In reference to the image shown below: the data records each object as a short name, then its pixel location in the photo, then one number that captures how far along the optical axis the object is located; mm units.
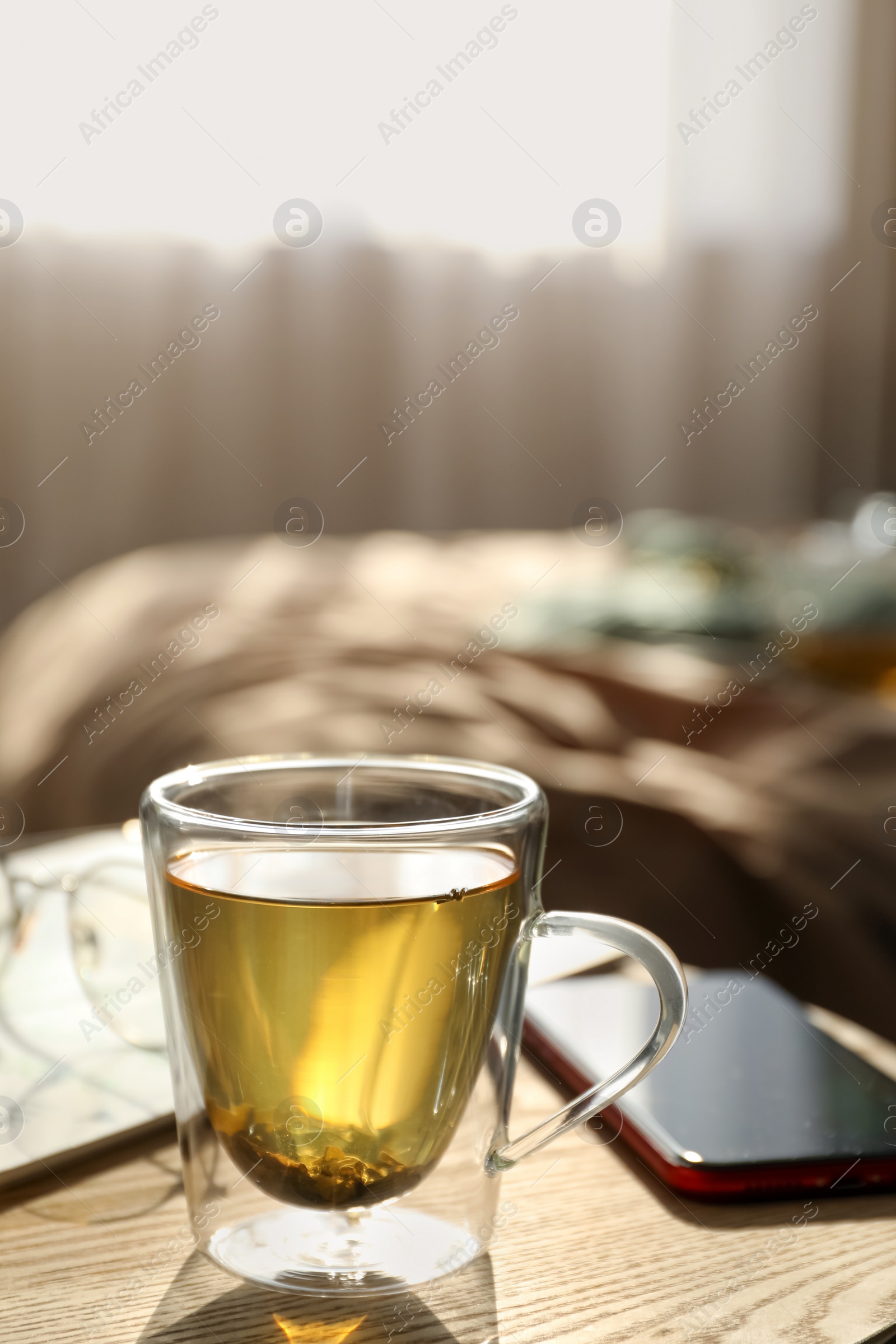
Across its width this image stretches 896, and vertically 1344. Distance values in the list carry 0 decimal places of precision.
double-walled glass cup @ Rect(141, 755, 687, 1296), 666
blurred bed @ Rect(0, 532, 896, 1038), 1184
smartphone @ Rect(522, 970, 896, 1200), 723
